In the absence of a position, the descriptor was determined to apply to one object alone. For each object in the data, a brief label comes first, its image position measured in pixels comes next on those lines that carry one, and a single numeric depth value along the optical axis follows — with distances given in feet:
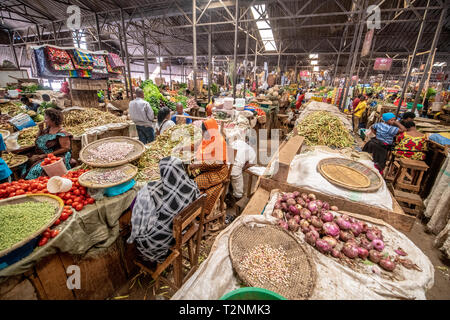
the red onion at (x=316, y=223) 6.41
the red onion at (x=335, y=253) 5.47
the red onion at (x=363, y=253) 5.45
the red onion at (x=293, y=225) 6.32
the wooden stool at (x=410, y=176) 13.94
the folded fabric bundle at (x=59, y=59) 16.79
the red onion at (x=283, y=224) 6.32
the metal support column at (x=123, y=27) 31.84
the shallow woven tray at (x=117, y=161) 7.82
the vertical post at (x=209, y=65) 31.02
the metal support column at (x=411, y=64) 21.33
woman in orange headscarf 10.27
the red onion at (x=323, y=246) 5.55
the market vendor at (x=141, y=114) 17.89
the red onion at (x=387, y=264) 5.13
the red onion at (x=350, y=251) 5.46
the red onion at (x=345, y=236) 6.06
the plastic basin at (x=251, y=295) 3.64
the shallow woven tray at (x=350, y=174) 8.06
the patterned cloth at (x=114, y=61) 22.04
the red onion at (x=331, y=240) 5.75
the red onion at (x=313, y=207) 7.02
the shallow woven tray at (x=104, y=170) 6.87
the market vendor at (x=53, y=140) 10.52
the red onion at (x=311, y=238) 5.87
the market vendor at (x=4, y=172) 8.73
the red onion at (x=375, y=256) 5.37
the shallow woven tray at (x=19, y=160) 10.51
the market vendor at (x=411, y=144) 14.66
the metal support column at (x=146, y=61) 41.72
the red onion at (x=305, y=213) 6.75
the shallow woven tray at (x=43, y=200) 5.29
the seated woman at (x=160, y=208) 6.87
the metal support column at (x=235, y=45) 23.60
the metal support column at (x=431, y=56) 18.86
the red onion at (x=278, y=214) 6.86
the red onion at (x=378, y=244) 5.65
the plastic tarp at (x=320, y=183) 7.54
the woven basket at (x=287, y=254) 4.47
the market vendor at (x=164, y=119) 15.72
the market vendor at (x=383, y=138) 16.21
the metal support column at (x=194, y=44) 24.41
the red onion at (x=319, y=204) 7.19
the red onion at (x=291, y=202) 7.30
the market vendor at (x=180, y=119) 19.11
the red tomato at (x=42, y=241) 5.50
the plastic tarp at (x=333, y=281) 4.45
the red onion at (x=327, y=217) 6.65
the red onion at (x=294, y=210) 6.98
